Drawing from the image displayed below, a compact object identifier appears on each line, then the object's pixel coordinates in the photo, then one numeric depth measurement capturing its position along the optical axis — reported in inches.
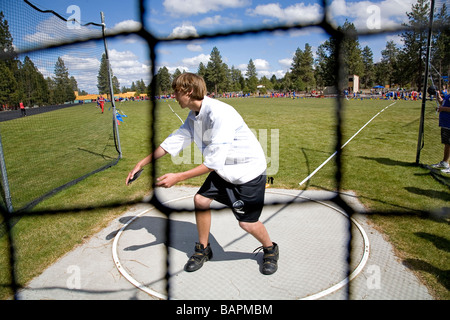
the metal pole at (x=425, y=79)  143.3
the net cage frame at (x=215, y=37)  98.5
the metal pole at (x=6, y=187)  138.9
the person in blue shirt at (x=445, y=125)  192.5
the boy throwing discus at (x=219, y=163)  79.7
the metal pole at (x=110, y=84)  200.1
